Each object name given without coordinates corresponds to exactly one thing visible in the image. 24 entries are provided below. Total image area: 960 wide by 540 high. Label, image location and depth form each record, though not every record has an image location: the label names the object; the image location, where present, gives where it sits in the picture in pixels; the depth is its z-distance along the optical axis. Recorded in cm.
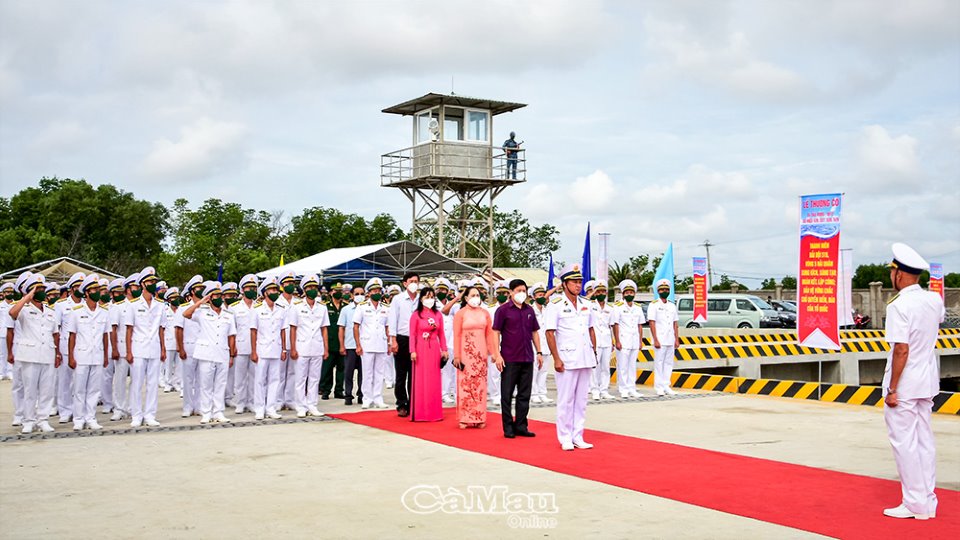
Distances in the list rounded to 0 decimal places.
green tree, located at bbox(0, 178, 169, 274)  4741
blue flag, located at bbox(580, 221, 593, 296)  1981
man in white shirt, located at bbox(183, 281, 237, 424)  1168
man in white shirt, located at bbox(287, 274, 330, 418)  1212
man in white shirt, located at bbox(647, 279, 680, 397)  1458
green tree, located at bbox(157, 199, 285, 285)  3638
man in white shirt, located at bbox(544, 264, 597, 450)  926
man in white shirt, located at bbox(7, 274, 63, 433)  1039
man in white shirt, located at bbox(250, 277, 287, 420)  1193
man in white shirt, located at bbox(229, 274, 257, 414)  1238
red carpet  617
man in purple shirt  1011
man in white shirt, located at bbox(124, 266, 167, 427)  1110
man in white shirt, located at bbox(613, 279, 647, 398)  1462
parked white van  3209
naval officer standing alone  627
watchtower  3347
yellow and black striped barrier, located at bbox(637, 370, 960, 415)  1245
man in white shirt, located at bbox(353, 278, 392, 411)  1320
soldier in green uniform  1431
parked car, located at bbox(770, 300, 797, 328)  3288
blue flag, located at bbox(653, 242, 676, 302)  2280
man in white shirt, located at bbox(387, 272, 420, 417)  1226
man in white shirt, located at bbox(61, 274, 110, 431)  1085
